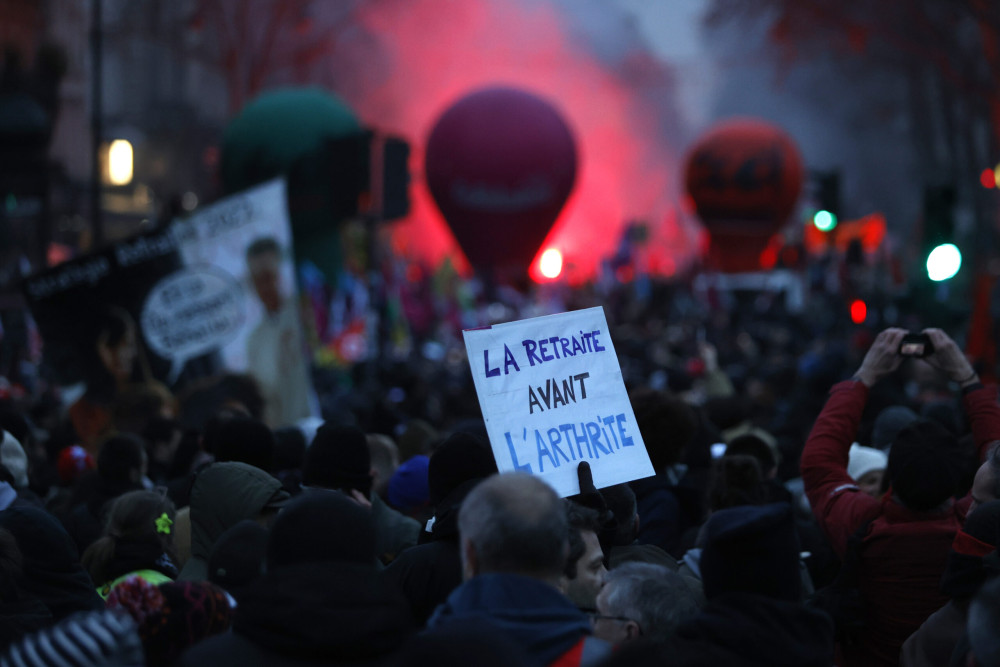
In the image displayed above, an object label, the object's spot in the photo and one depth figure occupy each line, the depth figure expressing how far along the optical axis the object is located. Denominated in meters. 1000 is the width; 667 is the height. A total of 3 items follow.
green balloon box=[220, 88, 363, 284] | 56.19
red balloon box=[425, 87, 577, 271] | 64.37
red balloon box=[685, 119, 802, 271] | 73.25
